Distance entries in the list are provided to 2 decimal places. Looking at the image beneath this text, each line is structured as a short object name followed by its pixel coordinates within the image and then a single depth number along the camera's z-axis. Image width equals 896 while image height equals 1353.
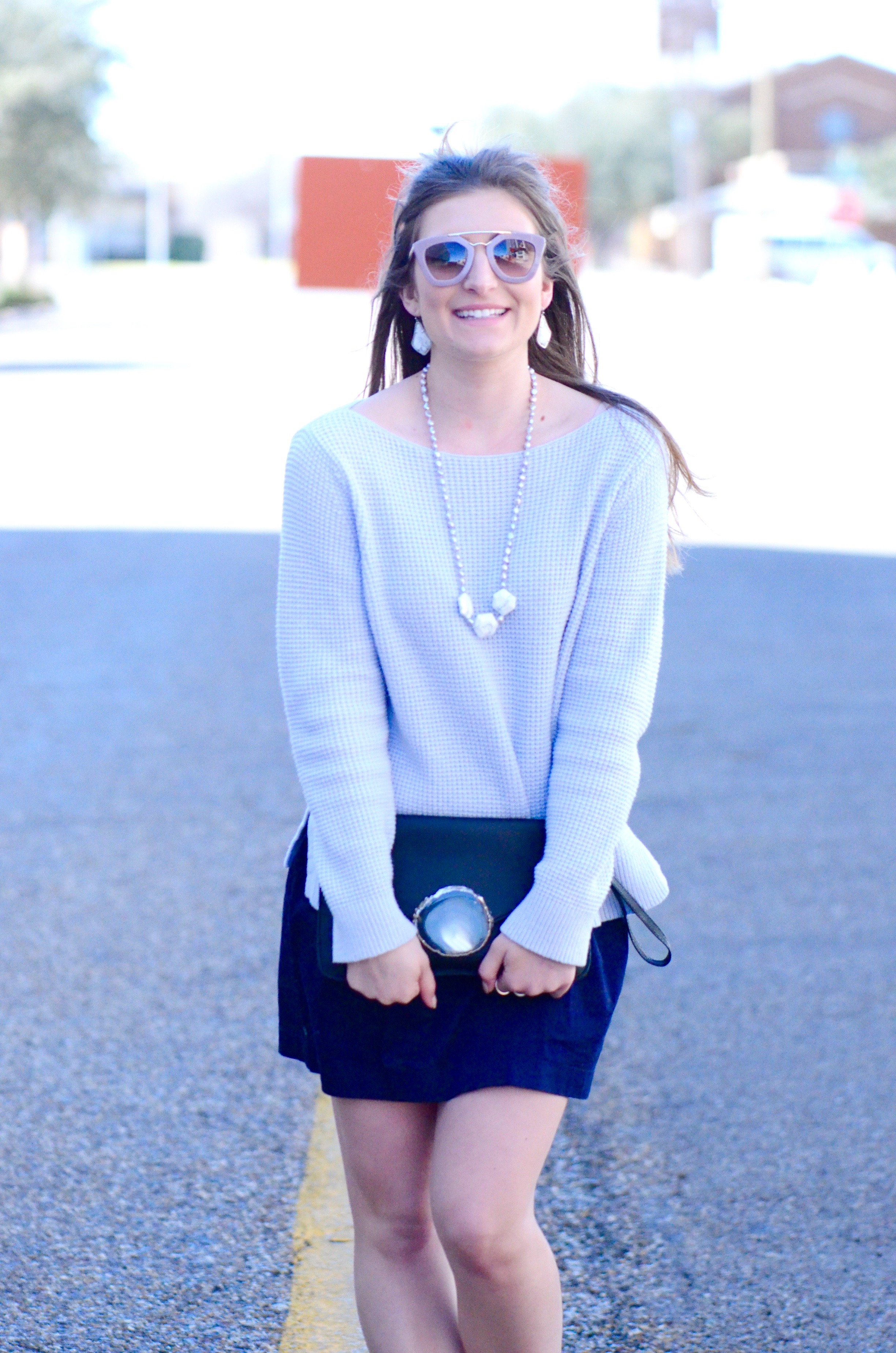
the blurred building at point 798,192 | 54.50
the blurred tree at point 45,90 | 39.16
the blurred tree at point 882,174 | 68.25
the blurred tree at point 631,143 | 80.56
